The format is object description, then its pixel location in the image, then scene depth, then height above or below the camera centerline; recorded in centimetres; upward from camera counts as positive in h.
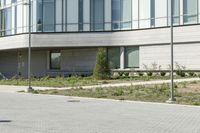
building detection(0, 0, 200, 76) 3988 +293
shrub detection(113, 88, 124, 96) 2509 -150
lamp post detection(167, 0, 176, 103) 2085 -154
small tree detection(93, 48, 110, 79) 3819 -15
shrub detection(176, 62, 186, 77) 3817 -53
